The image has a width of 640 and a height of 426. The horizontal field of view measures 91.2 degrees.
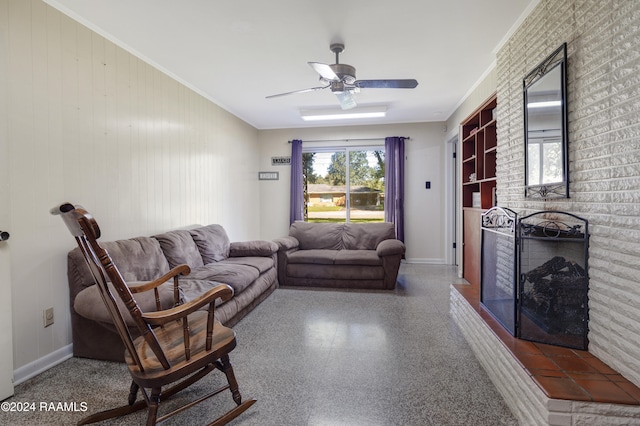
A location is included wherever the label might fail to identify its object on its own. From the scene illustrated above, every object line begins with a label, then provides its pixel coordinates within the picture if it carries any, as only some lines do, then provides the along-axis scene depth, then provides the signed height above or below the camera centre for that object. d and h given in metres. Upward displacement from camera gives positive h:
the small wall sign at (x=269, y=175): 6.41 +0.64
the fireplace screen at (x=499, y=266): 2.13 -0.47
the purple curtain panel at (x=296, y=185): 6.21 +0.42
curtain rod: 5.99 +1.30
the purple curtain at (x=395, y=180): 5.86 +0.47
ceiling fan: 2.86 +1.20
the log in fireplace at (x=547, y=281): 1.83 -0.48
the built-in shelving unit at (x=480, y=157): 3.85 +0.64
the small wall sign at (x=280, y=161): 6.38 +0.93
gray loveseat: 4.21 -0.69
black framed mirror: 1.98 +0.52
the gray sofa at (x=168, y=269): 2.26 -0.64
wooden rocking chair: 1.30 -0.73
